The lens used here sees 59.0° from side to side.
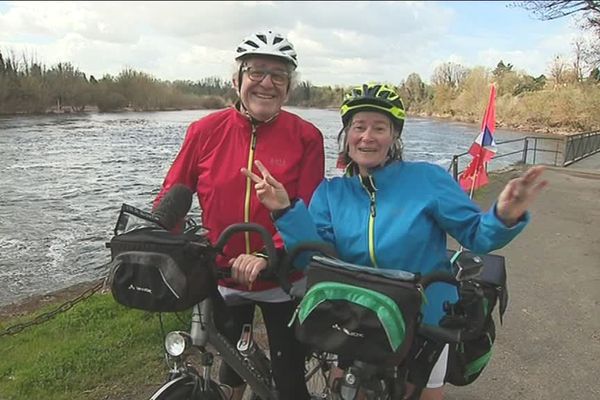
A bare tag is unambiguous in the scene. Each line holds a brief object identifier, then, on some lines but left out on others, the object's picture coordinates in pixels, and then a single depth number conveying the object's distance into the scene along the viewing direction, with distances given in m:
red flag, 5.76
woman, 2.00
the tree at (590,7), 14.54
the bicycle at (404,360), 1.63
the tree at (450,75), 97.19
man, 2.30
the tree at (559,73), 56.49
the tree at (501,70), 87.21
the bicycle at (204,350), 1.93
